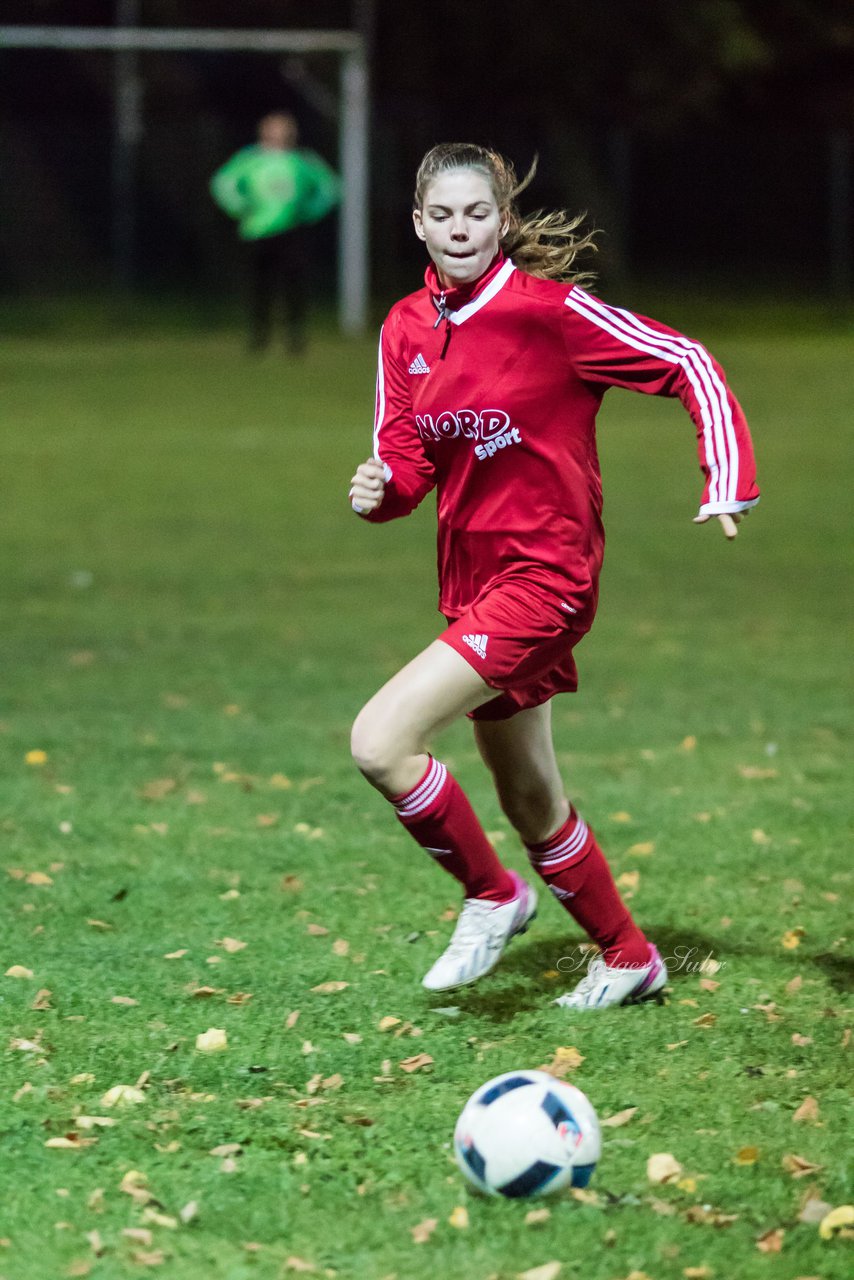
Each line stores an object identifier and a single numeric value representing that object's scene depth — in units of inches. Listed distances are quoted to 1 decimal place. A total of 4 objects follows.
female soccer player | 348.5
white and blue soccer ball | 286.0
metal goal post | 1956.2
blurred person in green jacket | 1817.2
